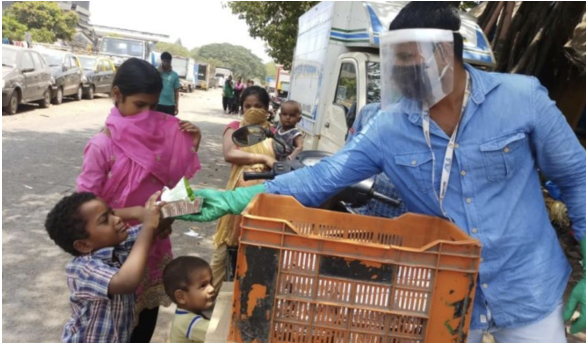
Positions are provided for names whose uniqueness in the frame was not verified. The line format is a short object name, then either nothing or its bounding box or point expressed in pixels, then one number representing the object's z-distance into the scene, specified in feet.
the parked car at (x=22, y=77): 39.24
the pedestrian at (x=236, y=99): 76.18
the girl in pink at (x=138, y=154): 7.64
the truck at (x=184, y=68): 109.19
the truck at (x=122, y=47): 76.23
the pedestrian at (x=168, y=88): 31.75
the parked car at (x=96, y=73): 62.43
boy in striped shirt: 6.37
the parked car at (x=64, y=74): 51.72
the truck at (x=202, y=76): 143.74
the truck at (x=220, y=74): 192.65
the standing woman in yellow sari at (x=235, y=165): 10.05
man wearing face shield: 5.54
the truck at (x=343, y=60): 19.39
